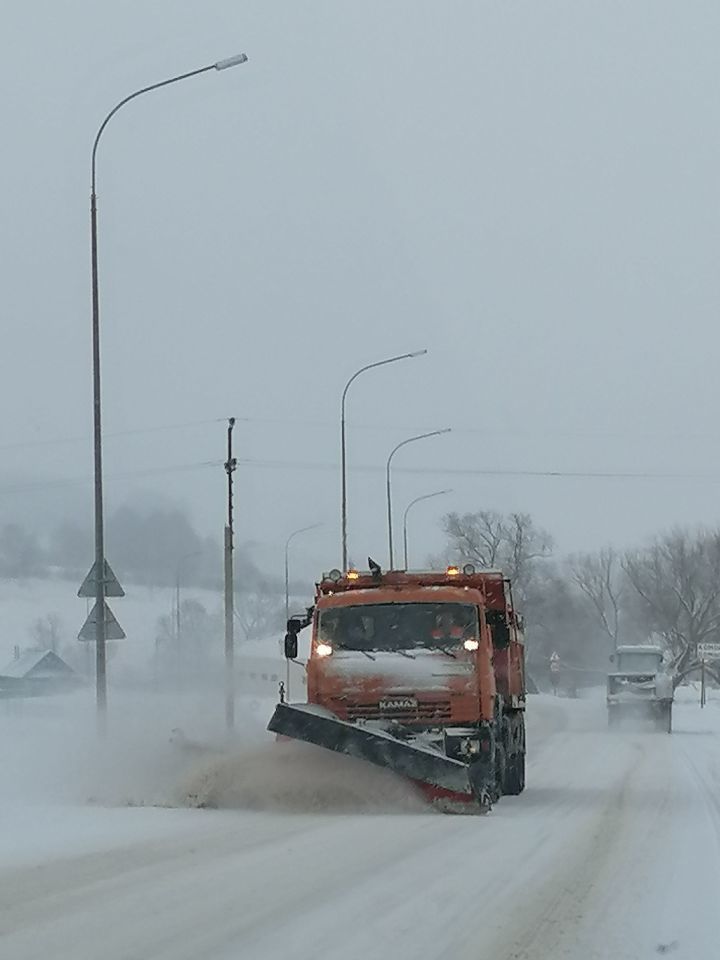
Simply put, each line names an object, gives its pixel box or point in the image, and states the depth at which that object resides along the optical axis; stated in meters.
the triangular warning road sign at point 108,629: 24.44
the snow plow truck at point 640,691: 43.59
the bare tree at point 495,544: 98.56
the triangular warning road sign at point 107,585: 23.83
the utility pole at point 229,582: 36.47
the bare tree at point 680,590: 91.00
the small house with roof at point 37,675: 66.81
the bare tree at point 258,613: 125.31
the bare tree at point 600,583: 118.50
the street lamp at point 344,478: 44.53
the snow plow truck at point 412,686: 17.03
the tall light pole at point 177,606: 73.15
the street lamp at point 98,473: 23.39
